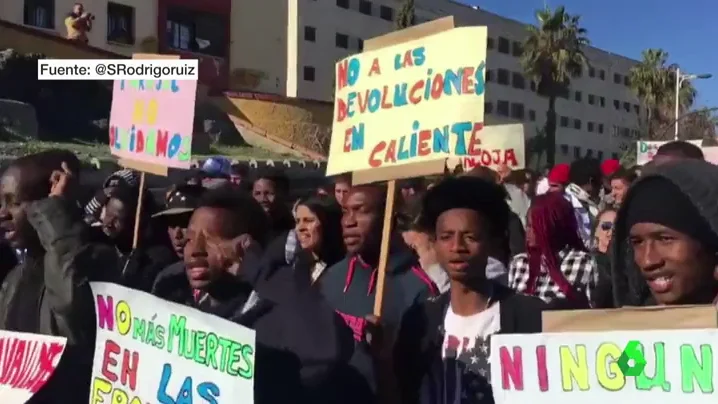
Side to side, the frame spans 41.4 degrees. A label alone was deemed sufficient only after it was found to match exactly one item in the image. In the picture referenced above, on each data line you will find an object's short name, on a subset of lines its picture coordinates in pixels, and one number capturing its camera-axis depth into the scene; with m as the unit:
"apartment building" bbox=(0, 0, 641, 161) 30.81
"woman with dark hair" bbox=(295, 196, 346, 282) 4.64
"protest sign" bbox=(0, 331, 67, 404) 3.42
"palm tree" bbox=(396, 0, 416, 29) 43.50
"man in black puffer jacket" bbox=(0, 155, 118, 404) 3.24
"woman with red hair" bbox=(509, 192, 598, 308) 4.28
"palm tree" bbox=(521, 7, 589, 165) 52.09
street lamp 38.62
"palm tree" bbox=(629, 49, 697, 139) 57.12
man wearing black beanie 2.25
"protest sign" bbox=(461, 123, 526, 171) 9.33
